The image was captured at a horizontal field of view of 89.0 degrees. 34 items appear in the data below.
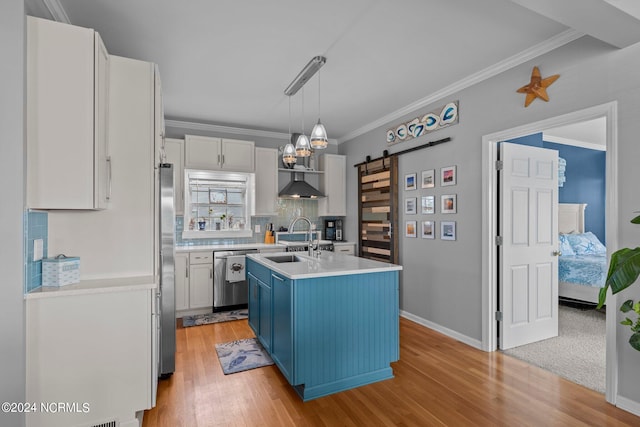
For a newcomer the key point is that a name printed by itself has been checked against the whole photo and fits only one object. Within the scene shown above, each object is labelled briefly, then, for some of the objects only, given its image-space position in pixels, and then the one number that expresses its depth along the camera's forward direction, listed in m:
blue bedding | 4.26
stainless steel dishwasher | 4.44
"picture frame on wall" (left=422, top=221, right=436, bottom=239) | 3.86
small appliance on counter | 5.86
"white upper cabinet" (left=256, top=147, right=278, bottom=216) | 5.12
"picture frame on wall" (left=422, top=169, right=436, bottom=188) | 3.84
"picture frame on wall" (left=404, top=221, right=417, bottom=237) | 4.18
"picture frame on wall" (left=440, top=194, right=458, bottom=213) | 3.57
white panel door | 3.23
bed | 4.31
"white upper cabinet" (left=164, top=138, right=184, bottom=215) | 4.55
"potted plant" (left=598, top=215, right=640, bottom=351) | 1.79
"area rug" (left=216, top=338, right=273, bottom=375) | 2.87
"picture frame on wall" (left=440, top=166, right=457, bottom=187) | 3.58
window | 4.86
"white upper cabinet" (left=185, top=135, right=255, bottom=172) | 4.64
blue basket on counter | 1.89
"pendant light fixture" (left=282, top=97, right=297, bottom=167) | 3.33
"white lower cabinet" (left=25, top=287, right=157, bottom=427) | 1.76
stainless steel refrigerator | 2.57
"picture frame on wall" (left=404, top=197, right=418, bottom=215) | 4.16
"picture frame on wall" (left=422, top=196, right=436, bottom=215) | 3.86
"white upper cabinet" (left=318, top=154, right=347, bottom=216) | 5.59
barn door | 4.48
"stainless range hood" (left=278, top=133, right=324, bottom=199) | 5.04
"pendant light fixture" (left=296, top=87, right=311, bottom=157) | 3.07
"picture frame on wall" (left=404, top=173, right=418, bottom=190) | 4.14
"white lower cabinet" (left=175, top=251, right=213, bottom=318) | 4.29
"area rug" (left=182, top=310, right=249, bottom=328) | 4.10
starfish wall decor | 2.68
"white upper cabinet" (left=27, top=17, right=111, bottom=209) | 1.73
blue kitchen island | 2.36
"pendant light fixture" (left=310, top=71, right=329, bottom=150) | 2.85
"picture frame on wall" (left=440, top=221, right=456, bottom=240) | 3.59
